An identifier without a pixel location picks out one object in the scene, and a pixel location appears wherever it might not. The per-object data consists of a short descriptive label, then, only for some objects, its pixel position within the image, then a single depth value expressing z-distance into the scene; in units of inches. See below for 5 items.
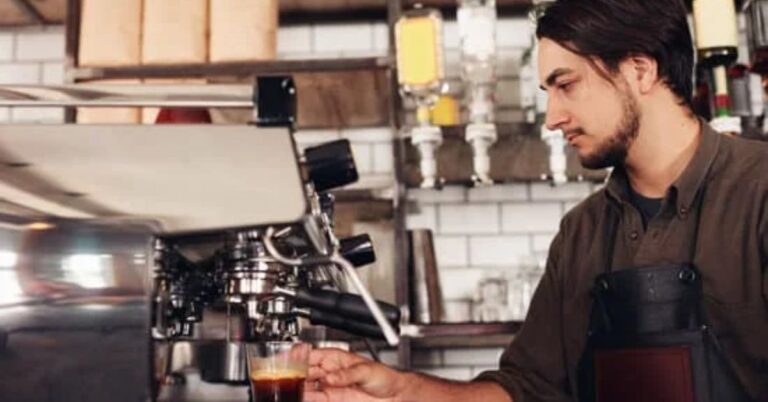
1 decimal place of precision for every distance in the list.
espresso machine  38.4
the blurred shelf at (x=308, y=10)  119.3
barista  59.1
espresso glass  45.4
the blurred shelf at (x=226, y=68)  102.7
